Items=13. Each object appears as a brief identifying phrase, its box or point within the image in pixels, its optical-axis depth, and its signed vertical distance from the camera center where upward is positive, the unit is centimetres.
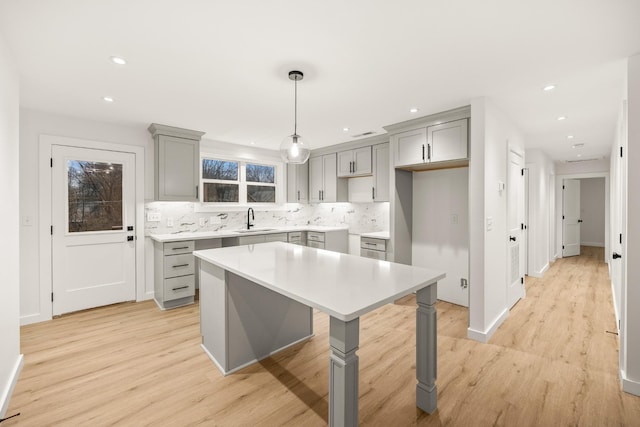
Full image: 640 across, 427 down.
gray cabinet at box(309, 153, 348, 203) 525 +54
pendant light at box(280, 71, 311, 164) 239 +52
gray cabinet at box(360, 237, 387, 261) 416 -54
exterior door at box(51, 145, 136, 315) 352 -21
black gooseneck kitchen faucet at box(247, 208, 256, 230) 516 -9
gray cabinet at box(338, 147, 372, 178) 469 +80
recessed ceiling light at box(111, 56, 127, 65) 219 +114
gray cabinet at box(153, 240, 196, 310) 376 -82
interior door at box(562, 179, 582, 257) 733 -19
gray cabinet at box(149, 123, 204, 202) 396 +68
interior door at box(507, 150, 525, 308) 362 -23
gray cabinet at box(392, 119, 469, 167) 323 +79
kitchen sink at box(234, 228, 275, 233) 477 -32
